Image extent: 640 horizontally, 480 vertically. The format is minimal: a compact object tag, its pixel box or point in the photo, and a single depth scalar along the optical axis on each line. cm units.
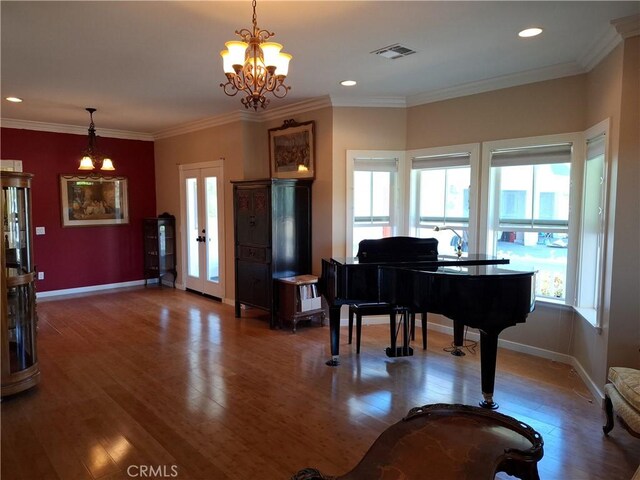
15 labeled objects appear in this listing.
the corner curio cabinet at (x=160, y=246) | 714
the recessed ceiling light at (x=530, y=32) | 298
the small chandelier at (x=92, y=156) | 552
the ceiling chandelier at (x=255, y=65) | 231
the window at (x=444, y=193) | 459
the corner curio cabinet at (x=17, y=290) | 314
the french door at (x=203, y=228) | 627
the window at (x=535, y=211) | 393
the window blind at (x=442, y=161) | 457
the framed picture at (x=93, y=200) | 668
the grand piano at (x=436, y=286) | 285
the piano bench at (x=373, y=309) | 390
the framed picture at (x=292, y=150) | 522
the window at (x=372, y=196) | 503
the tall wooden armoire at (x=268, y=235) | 502
